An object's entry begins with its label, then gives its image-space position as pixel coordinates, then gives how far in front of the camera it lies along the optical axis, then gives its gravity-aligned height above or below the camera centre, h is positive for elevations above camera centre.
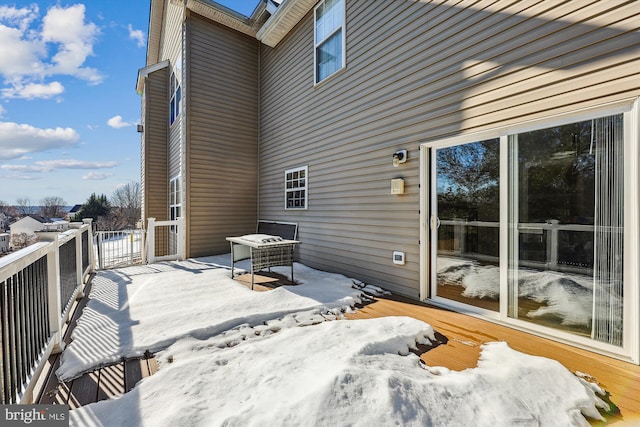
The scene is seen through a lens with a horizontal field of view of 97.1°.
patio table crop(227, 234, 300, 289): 4.30 -0.63
